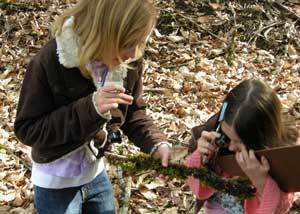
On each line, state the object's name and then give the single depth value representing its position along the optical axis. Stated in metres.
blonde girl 2.21
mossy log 2.43
